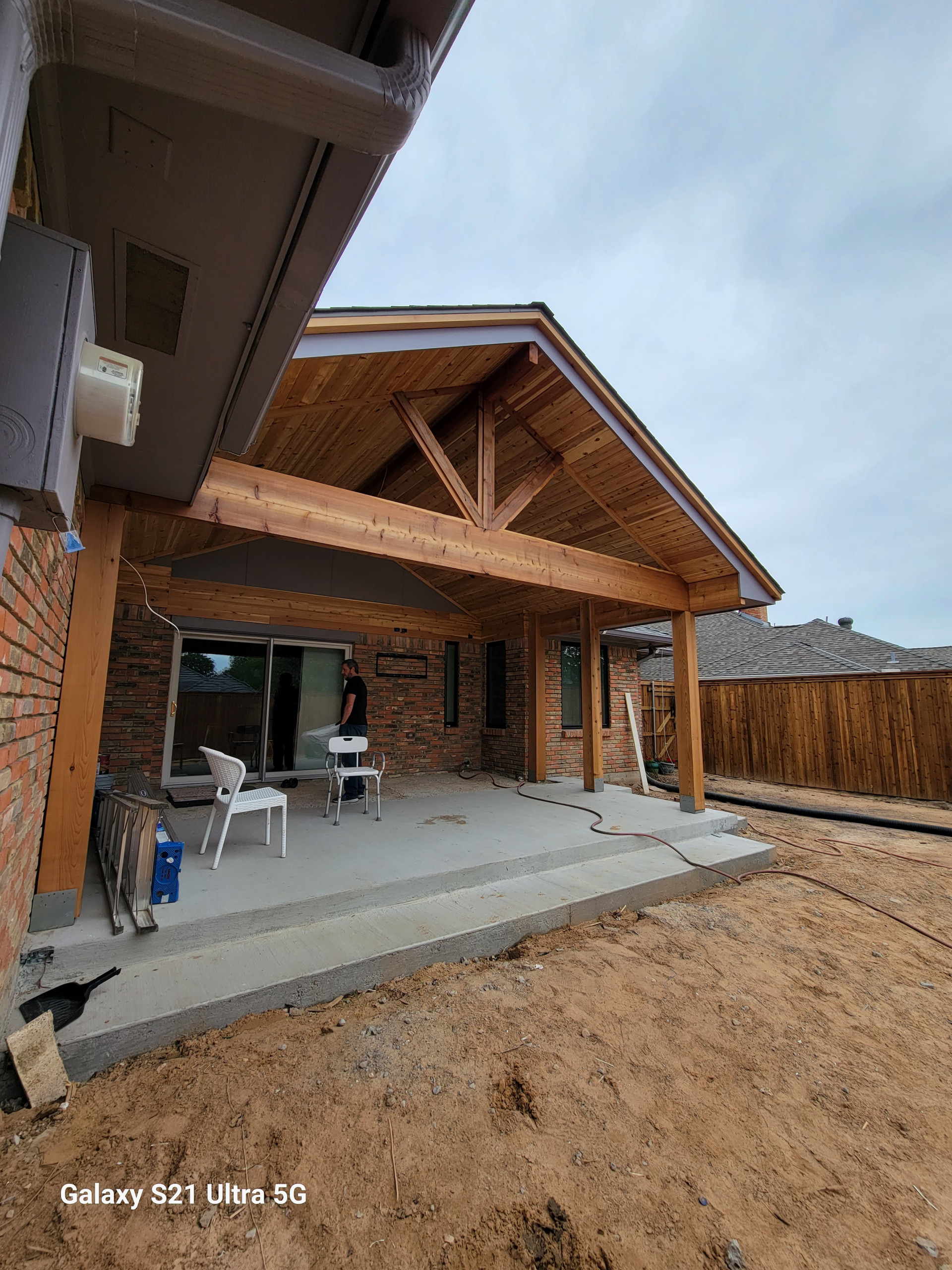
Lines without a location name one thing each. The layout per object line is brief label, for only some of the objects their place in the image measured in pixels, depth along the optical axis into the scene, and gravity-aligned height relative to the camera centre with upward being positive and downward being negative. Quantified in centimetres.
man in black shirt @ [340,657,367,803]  594 +1
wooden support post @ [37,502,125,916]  290 +1
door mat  583 -98
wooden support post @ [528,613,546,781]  793 +11
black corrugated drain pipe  628 -132
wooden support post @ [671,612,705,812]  610 -4
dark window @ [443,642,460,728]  888 +38
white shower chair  531 -39
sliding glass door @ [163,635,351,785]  656 +7
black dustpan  215 -121
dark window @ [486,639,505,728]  885 +45
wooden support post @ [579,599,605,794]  733 +24
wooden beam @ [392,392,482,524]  431 +212
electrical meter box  91 +62
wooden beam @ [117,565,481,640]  628 +135
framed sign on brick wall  807 +68
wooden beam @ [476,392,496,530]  455 +222
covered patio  296 +86
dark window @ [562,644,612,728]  920 +45
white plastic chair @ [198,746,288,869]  388 -64
